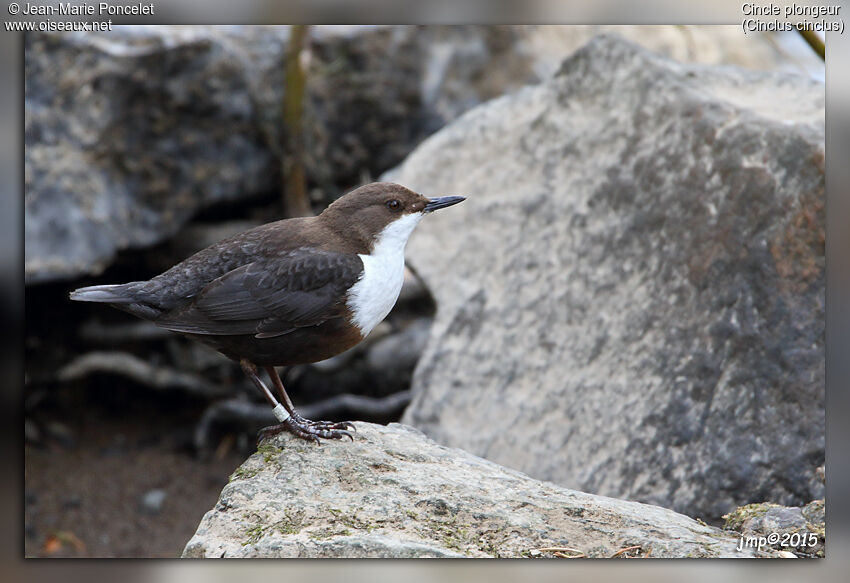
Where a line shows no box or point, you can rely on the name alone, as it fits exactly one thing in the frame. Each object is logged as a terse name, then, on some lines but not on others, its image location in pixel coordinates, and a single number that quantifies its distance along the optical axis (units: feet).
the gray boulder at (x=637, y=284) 22.13
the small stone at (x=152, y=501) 32.27
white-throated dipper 20.12
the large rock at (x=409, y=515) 15.83
